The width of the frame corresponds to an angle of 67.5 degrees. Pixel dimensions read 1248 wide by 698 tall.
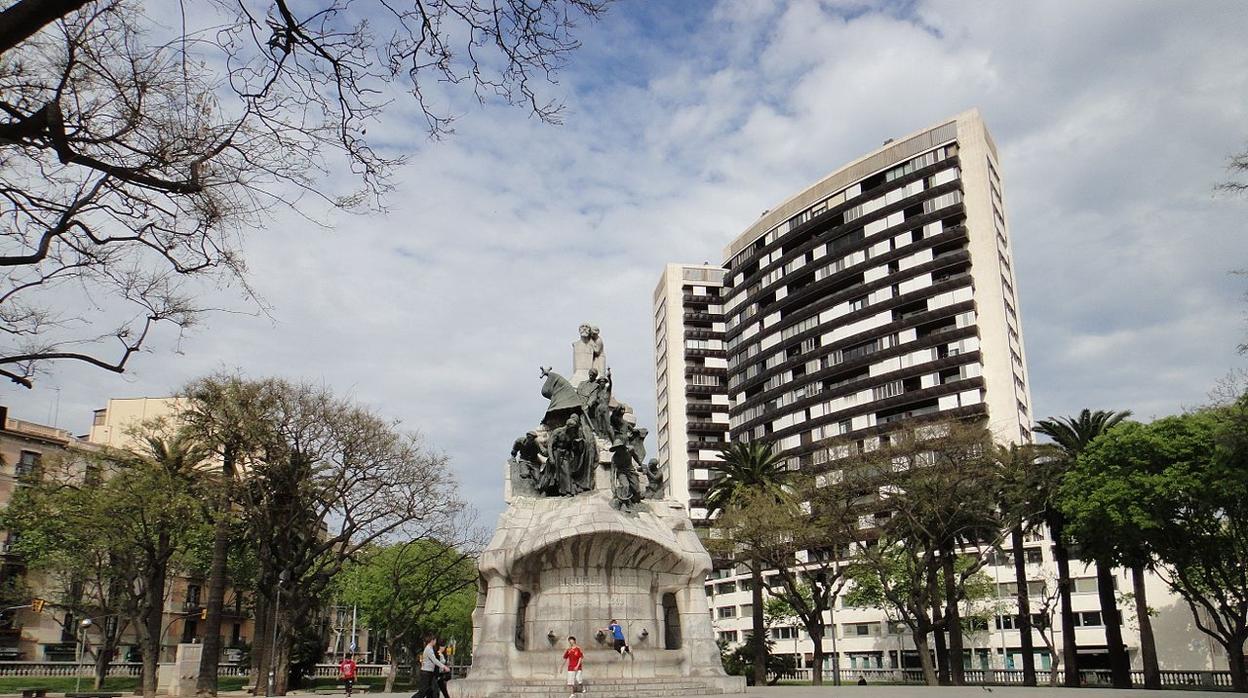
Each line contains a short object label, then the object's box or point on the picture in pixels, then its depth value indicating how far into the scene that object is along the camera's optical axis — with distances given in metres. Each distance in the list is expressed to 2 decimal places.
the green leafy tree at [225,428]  32.75
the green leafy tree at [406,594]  51.47
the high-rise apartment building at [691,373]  95.44
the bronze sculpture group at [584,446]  25.22
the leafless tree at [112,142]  6.73
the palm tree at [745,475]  47.25
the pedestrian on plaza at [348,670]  32.98
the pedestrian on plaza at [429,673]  16.88
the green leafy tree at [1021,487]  41.75
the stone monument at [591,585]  22.33
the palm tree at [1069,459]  40.91
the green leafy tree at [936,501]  41.50
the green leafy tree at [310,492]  34.59
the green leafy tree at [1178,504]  33.38
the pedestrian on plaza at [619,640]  21.73
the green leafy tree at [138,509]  34.09
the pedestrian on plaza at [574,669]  18.88
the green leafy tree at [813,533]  43.25
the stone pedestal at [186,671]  33.47
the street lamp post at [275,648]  35.62
